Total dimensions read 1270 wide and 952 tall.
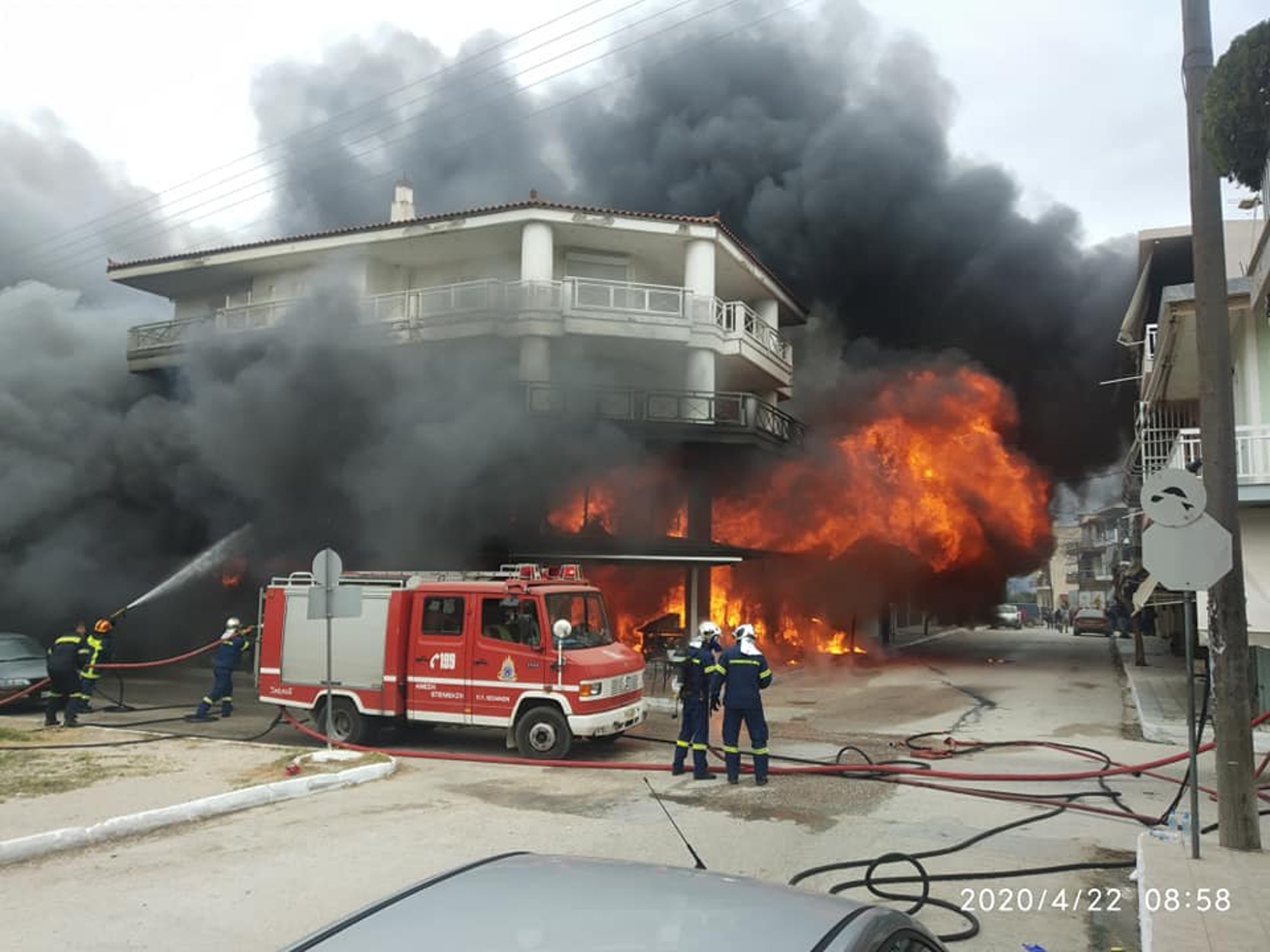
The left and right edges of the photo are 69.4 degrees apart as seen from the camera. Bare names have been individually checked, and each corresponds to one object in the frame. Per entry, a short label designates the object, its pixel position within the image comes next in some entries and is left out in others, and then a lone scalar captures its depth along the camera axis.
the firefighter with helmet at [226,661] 13.23
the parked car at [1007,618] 41.88
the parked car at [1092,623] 37.94
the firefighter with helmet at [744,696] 8.98
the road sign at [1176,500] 5.79
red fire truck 10.30
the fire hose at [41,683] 13.19
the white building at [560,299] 20.94
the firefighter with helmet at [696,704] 9.28
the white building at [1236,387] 11.66
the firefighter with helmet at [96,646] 12.41
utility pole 5.95
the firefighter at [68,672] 11.76
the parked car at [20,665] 13.87
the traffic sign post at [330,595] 9.95
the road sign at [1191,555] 5.70
